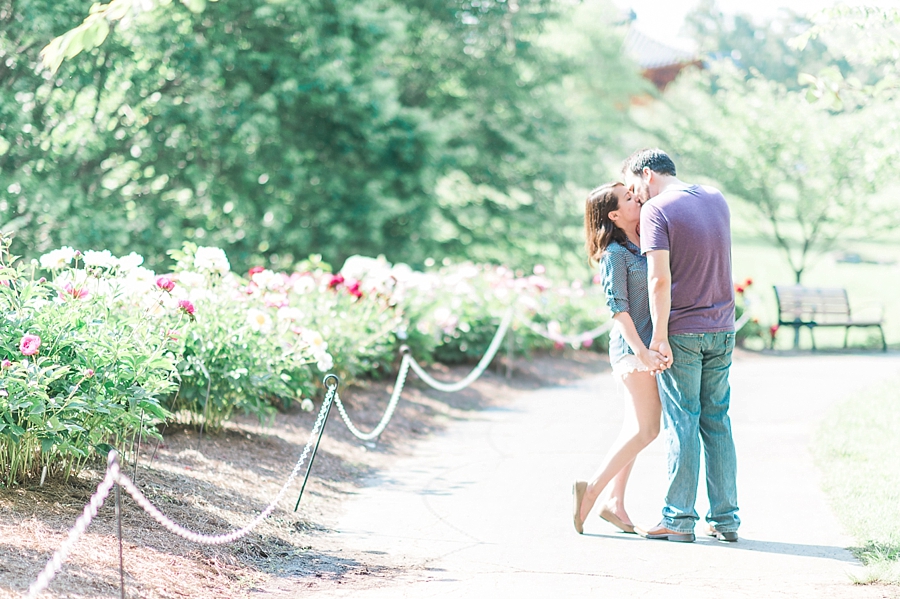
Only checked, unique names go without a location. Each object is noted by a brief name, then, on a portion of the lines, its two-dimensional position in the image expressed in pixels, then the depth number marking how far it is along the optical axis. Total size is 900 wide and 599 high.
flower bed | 8.52
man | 8.94
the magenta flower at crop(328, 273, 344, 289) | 17.06
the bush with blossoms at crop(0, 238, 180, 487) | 8.08
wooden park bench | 34.47
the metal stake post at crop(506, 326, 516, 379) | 21.45
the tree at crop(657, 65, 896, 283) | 37.02
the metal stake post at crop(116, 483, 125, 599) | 6.26
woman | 9.33
